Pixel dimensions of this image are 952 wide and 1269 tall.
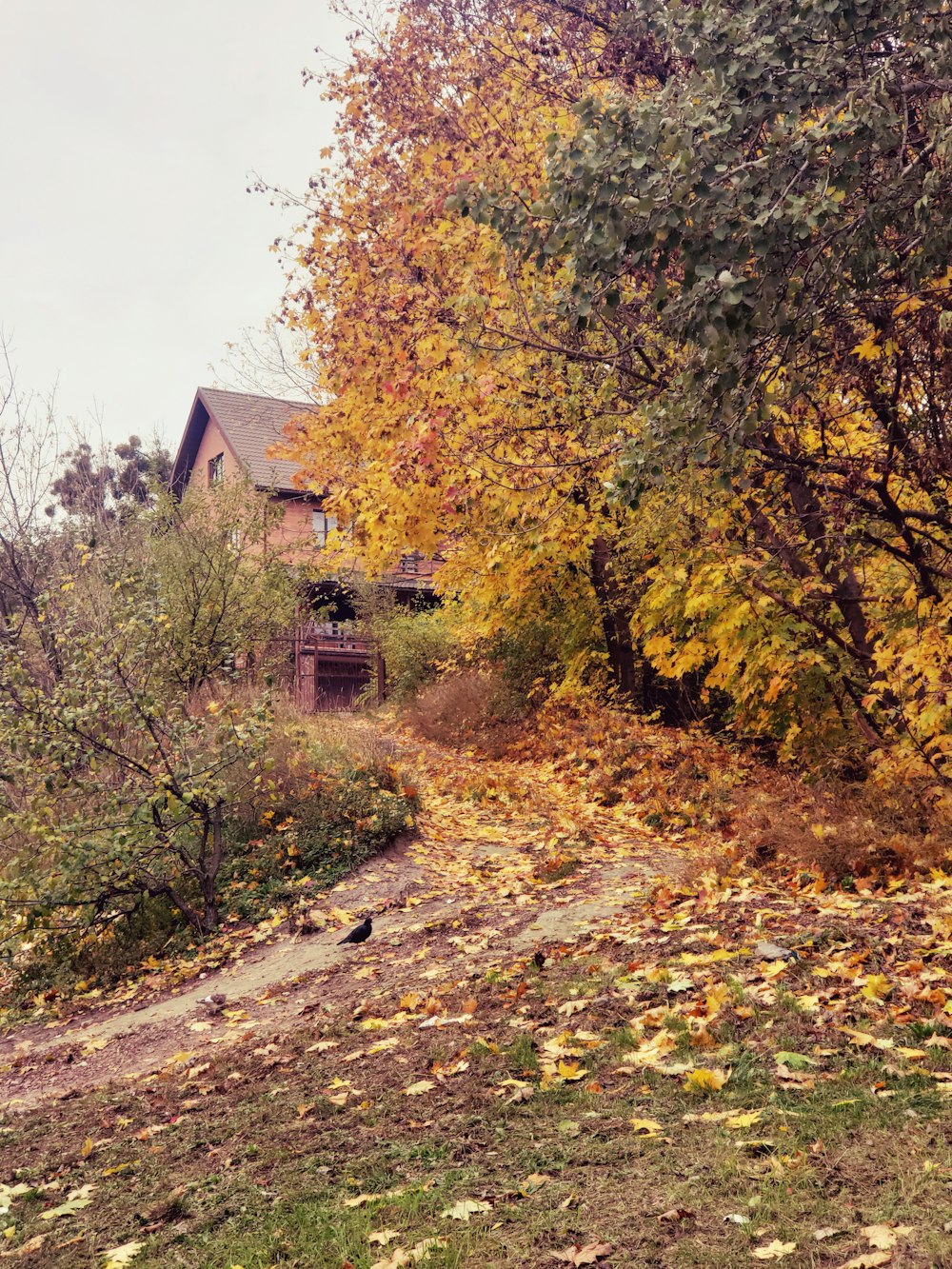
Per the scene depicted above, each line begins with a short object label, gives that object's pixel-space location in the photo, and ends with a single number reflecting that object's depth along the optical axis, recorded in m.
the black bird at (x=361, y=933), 8.35
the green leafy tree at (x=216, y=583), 16.61
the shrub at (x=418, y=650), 23.12
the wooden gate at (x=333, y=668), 26.83
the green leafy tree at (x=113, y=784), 8.83
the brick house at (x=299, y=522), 27.81
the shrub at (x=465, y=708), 18.77
